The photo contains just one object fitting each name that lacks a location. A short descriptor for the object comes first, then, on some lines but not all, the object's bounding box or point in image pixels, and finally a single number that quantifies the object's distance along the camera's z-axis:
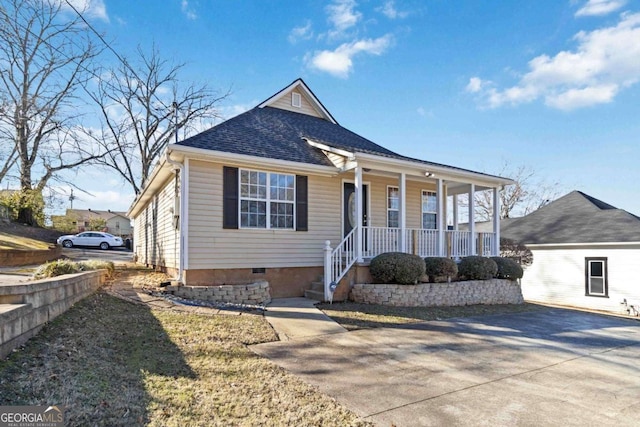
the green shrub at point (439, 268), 9.50
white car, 25.33
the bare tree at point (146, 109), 24.89
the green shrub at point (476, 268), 10.15
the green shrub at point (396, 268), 8.62
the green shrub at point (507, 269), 10.91
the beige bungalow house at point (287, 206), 8.05
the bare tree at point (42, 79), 15.45
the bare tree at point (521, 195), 33.22
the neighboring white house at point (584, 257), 13.07
